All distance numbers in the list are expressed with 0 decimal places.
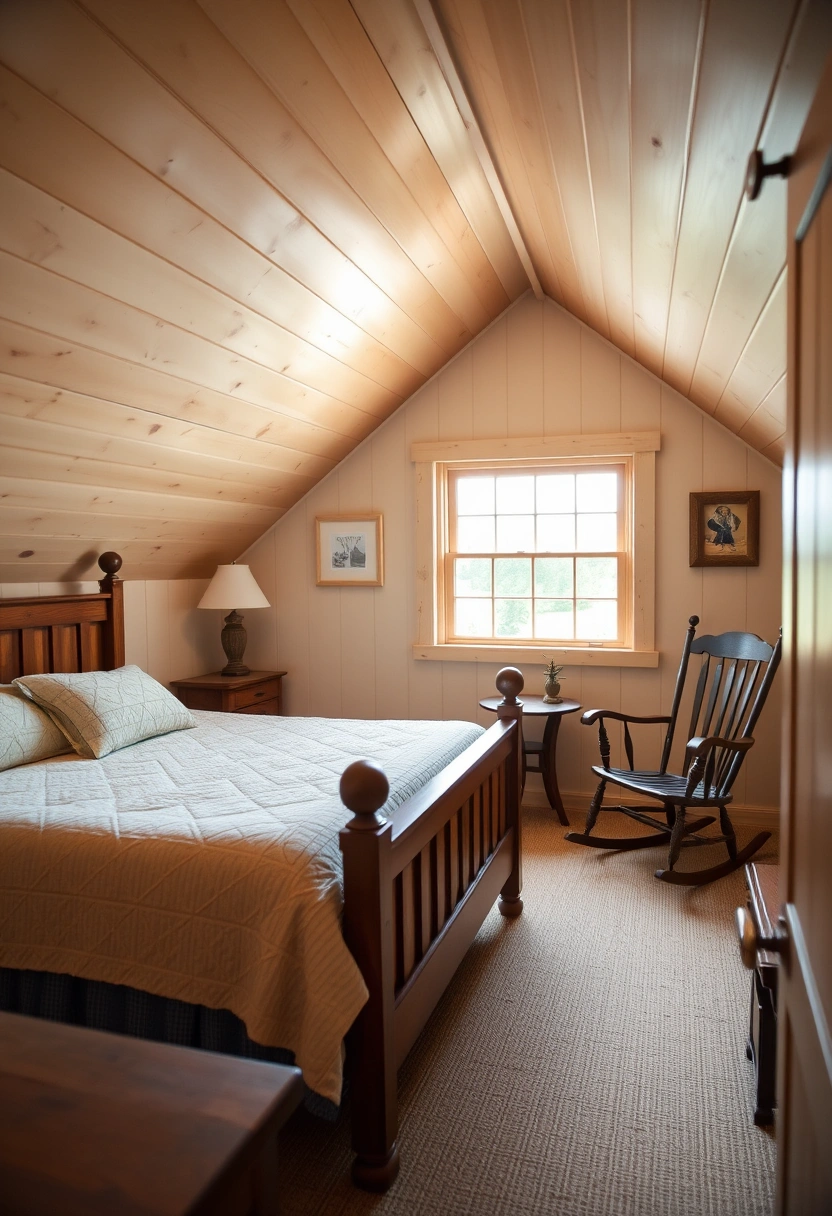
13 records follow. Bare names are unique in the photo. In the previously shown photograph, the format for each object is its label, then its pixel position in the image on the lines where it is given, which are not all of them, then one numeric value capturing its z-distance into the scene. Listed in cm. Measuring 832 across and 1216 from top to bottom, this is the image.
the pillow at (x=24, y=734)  265
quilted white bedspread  171
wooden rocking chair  331
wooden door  82
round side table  415
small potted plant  419
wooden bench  74
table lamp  442
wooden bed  176
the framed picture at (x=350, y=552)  475
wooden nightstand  436
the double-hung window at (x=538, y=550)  430
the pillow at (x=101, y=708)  284
